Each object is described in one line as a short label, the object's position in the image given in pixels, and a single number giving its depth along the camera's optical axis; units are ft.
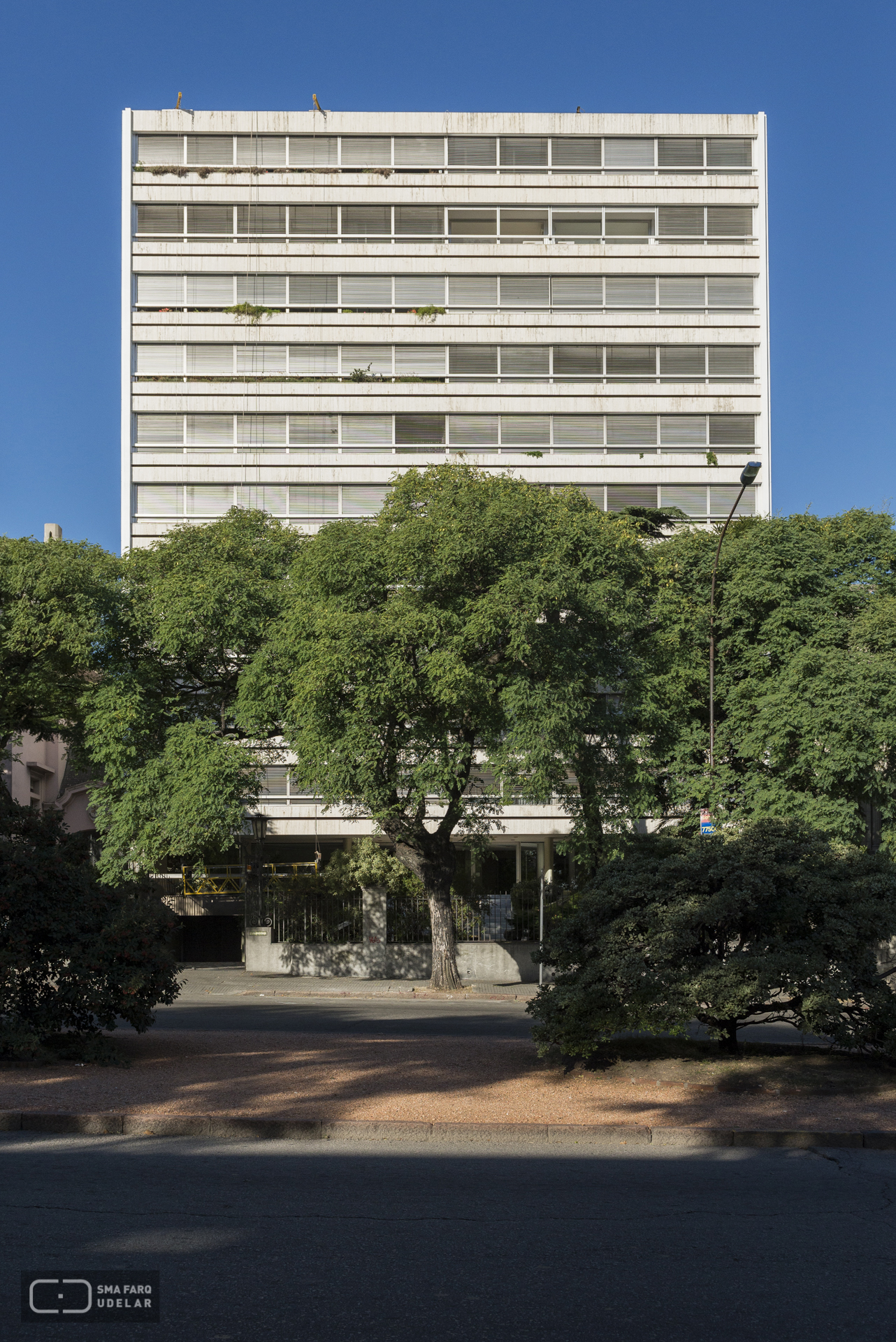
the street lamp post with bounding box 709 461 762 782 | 78.06
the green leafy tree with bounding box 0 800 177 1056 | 37.68
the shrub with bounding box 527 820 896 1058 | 35.14
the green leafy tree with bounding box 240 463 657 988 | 70.79
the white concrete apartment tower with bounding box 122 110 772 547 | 151.74
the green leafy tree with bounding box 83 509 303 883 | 83.05
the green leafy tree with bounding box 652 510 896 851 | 83.20
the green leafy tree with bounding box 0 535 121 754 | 83.46
